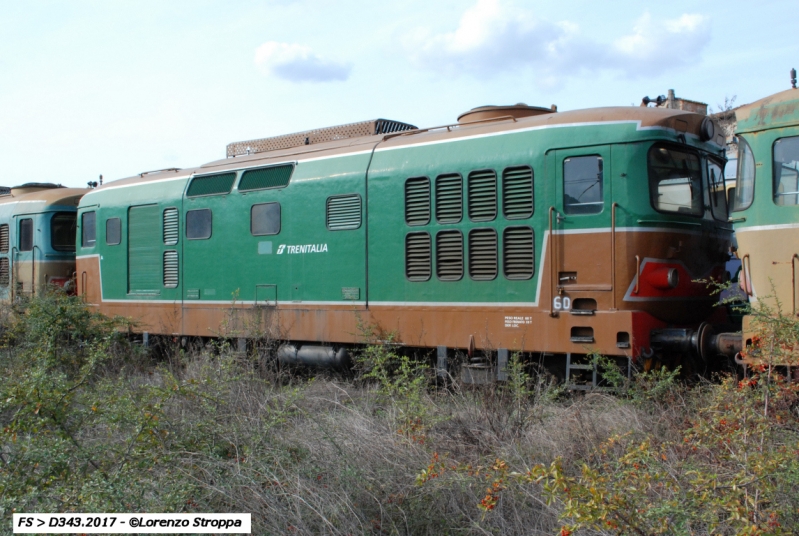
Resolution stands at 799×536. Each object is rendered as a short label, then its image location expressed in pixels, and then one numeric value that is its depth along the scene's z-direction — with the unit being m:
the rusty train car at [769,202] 6.00
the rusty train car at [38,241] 14.45
